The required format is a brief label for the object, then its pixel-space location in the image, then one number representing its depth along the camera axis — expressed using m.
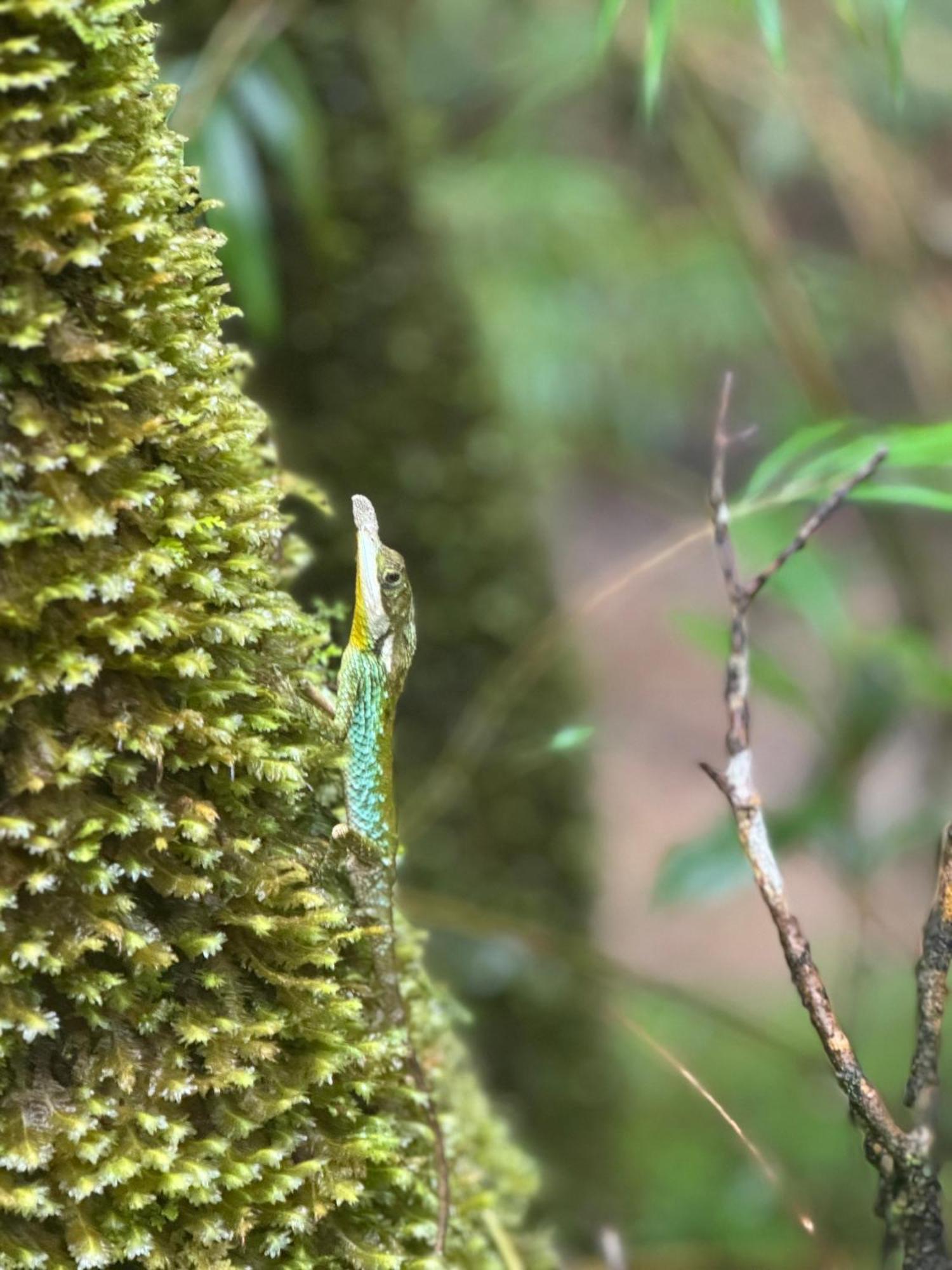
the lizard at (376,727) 1.39
